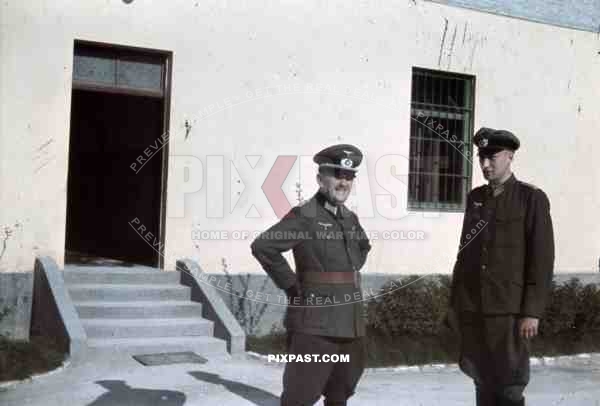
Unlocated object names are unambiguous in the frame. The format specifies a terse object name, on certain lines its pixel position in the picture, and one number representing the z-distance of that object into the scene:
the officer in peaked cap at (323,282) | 4.90
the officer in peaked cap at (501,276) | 5.15
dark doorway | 9.54
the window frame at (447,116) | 11.27
